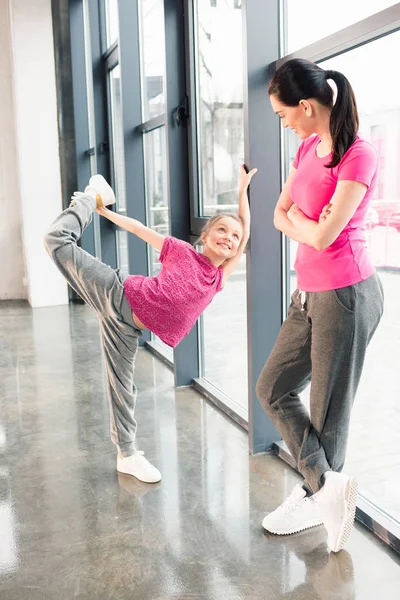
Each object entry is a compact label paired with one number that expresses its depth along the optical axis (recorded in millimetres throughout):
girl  2371
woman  1678
